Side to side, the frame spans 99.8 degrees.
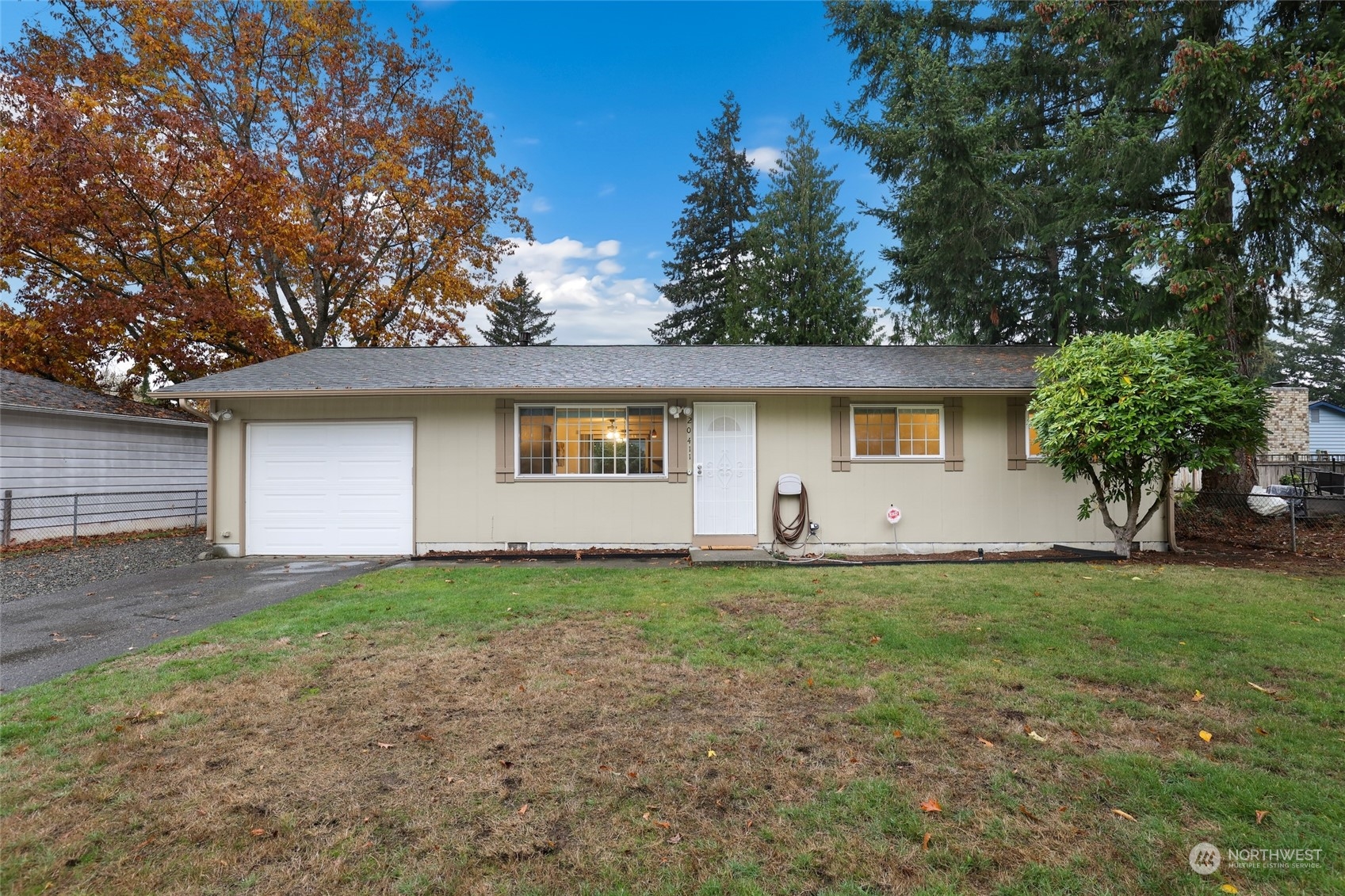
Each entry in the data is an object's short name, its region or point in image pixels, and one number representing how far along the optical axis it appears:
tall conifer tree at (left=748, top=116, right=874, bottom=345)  19.41
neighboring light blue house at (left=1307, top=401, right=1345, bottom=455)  21.02
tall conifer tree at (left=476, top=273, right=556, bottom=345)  28.23
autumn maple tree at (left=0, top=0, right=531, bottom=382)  11.91
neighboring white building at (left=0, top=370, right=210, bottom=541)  9.28
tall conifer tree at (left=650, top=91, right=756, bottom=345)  23.06
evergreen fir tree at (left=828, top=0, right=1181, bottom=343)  9.49
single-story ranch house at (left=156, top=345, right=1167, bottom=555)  8.08
